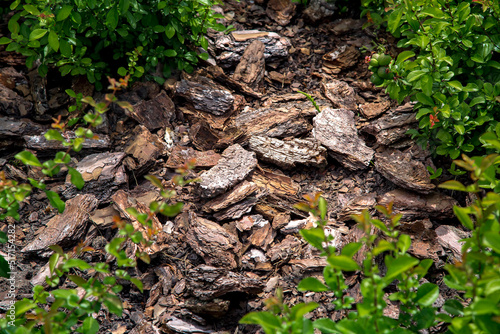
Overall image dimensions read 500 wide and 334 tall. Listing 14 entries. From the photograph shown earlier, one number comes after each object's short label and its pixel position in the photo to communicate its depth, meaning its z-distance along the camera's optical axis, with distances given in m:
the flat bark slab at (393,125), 3.61
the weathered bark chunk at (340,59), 4.34
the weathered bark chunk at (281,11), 4.70
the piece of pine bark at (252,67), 4.20
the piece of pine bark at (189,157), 3.52
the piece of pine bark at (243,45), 4.27
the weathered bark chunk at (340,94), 4.01
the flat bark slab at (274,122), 3.72
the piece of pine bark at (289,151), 3.54
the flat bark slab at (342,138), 3.59
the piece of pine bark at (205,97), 3.90
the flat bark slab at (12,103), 3.71
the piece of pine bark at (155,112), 3.80
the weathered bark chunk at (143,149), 3.52
